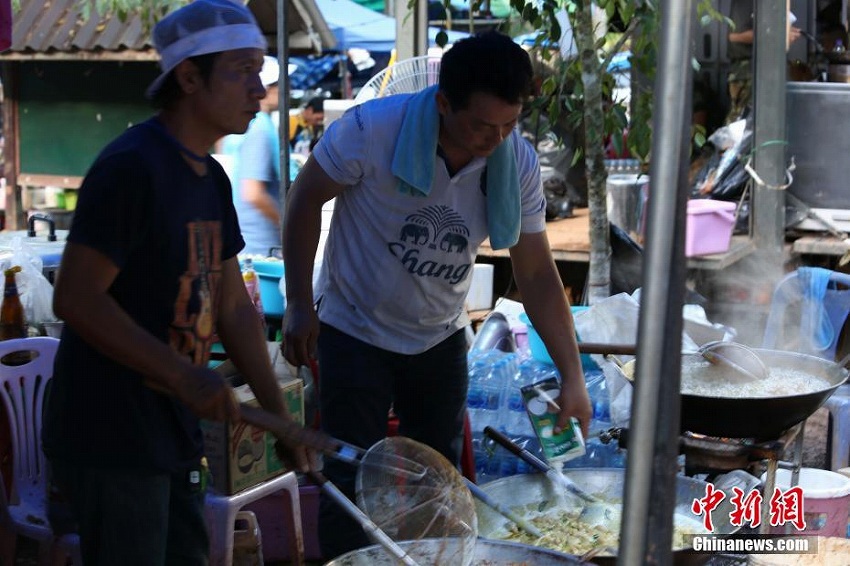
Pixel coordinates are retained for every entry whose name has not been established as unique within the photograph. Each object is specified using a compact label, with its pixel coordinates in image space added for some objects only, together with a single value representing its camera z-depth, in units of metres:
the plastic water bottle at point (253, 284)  4.47
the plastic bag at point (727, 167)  7.19
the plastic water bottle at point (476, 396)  4.70
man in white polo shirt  2.84
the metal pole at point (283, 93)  4.75
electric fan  5.15
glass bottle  3.80
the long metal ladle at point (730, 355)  3.45
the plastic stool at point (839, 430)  4.64
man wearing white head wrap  2.07
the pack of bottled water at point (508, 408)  4.35
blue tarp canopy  14.28
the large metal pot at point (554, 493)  3.12
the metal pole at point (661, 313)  1.38
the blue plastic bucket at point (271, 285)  5.21
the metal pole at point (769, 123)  6.71
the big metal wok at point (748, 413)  3.08
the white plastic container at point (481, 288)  6.20
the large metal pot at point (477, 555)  2.40
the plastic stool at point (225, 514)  3.50
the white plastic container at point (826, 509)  3.61
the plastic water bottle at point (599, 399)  4.66
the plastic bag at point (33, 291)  4.00
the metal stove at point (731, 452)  3.12
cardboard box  3.58
